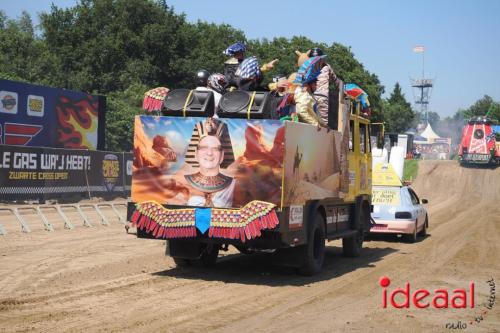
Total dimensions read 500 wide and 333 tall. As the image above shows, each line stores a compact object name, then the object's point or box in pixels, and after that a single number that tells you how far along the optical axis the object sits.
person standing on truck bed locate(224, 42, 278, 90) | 12.27
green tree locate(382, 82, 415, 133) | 103.25
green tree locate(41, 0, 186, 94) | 59.09
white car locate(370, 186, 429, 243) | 17.94
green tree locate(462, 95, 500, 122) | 140.25
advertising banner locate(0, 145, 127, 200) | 23.03
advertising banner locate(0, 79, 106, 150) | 28.97
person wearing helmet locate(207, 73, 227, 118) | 11.66
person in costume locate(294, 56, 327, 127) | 11.02
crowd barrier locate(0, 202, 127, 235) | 16.92
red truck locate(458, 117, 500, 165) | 52.22
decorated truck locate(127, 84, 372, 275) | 10.06
